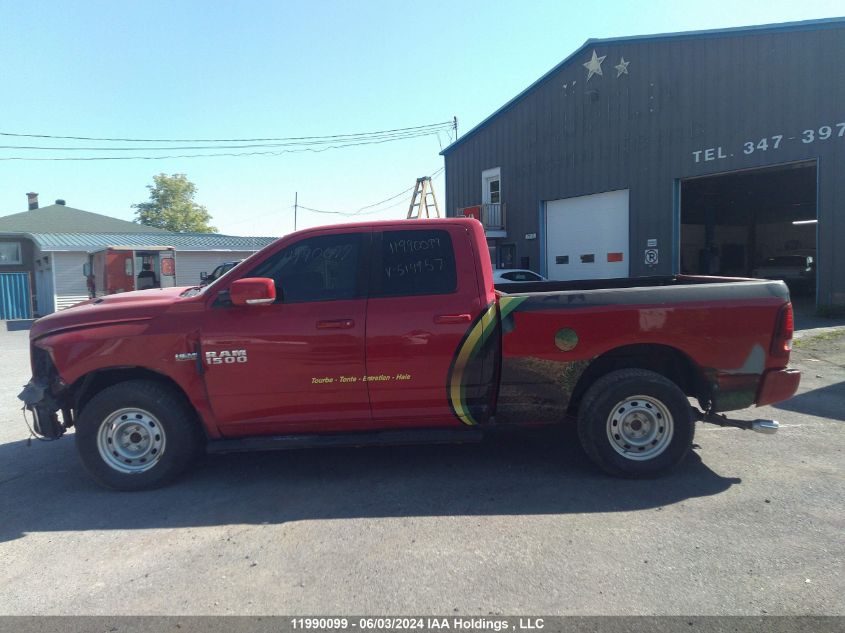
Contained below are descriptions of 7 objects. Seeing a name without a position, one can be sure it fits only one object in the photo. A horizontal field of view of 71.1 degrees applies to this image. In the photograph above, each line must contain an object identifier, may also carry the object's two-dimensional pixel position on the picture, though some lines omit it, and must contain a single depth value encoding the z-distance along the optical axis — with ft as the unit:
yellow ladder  90.07
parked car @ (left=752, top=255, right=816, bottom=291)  74.79
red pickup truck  14.67
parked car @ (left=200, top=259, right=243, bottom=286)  50.95
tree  181.68
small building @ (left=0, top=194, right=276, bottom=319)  80.53
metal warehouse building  45.55
